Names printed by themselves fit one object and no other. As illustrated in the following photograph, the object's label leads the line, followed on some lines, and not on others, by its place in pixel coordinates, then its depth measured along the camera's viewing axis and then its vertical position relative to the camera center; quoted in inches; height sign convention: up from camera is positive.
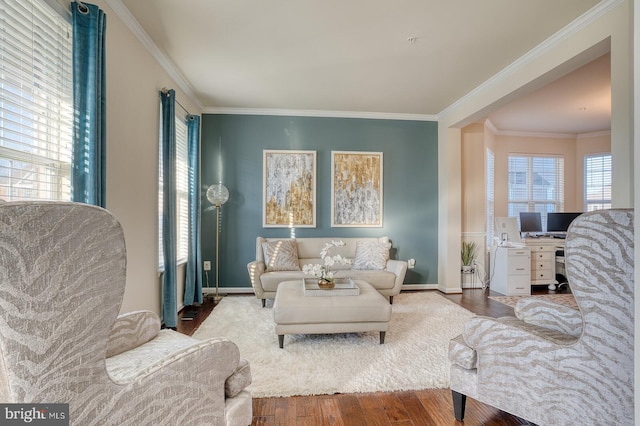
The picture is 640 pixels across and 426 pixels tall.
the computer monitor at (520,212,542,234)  209.3 -7.0
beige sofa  147.5 -30.6
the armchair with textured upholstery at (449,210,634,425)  43.7 -23.3
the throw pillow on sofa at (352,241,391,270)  162.4 -24.6
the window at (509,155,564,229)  225.5 +23.0
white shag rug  81.3 -48.0
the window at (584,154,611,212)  220.3 +25.0
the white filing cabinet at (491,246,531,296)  176.9 -36.0
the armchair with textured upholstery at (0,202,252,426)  28.2 -11.1
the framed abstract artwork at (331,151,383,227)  184.2 +15.2
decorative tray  108.1 -29.3
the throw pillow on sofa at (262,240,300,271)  158.9 -24.5
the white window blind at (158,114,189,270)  147.2 +12.8
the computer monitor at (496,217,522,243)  187.8 -10.4
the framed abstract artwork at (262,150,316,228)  180.4 +14.7
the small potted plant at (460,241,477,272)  187.2 -28.0
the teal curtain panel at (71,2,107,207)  69.9 +27.3
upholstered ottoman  99.9 -35.8
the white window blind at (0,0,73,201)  57.5 +24.2
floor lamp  166.6 +9.3
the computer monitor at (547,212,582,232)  208.1 -4.7
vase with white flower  113.6 -24.1
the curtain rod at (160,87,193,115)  120.5 +52.7
